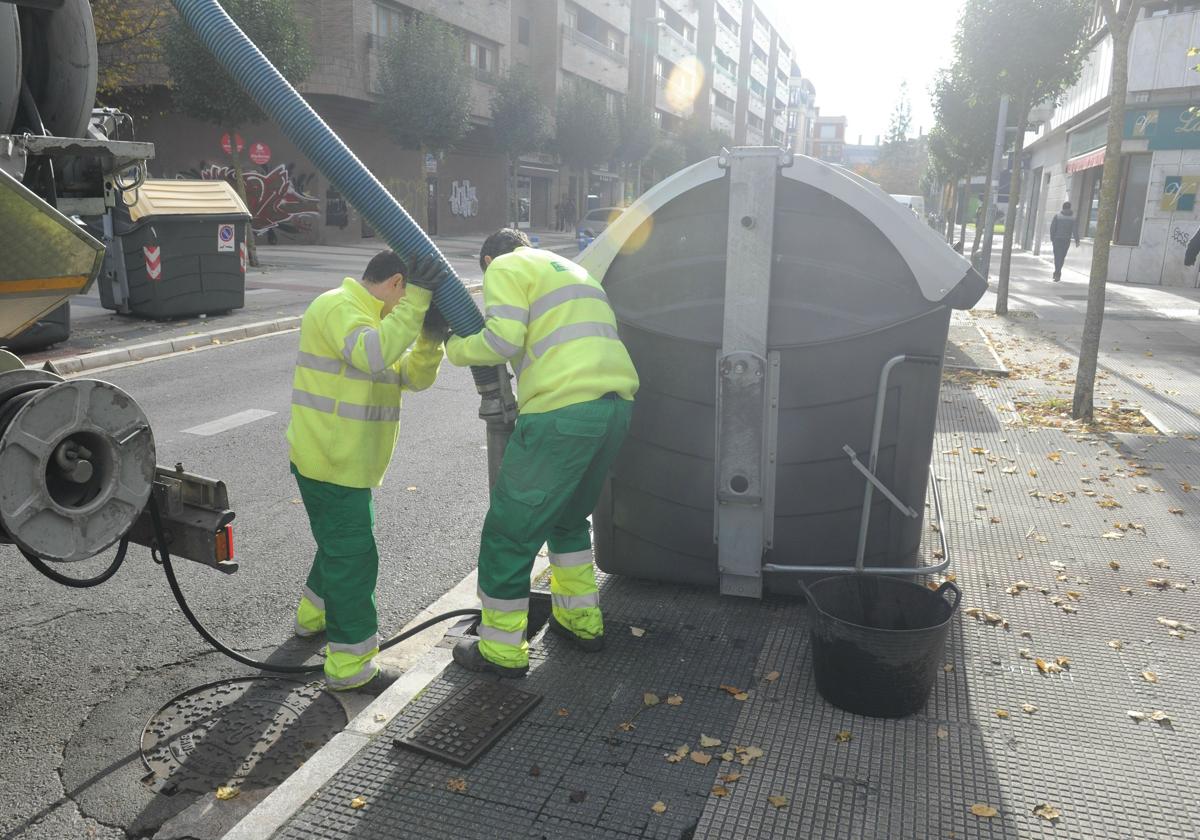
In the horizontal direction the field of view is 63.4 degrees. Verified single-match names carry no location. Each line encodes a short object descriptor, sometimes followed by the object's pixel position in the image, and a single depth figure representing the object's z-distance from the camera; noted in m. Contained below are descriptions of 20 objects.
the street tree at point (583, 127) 41.19
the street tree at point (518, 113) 35.16
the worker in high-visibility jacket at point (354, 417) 3.46
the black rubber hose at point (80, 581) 2.76
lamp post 54.68
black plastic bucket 3.27
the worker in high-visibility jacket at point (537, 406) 3.53
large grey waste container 3.84
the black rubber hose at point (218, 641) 3.13
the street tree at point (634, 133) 46.97
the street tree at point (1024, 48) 15.32
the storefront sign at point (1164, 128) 21.36
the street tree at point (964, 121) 20.30
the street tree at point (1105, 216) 8.06
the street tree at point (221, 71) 19.08
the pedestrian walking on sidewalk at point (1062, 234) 22.83
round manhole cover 3.24
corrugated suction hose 3.14
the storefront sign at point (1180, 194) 21.67
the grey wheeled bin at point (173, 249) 12.05
